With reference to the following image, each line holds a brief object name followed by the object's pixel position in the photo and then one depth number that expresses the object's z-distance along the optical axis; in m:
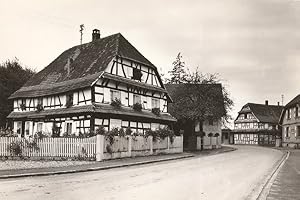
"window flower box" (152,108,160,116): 35.33
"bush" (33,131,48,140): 22.02
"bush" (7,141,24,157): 21.88
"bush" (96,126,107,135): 22.12
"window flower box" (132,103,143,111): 32.66
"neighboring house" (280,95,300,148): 52.38
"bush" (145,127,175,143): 27.54
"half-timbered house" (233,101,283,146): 75.94
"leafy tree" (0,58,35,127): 44.66
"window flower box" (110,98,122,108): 30.11
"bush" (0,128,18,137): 23.61
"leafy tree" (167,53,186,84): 76.38
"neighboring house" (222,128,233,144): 83.89
